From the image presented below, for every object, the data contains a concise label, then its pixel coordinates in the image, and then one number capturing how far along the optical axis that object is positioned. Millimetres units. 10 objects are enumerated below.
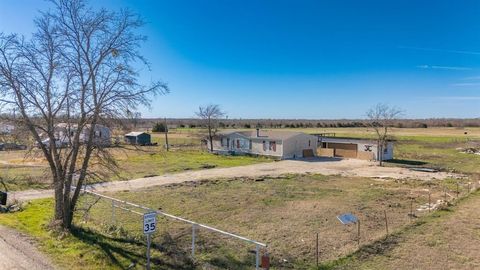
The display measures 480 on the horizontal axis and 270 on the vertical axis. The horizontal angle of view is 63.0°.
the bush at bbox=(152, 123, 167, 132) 92250
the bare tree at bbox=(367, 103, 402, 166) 38969
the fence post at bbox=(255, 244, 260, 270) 9436
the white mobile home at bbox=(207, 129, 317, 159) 42750
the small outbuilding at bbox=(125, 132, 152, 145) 59369
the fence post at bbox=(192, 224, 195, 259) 11203
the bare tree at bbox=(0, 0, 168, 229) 13578
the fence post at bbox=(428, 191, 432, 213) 18434
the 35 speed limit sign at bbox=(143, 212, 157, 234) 9250
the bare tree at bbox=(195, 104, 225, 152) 53681
